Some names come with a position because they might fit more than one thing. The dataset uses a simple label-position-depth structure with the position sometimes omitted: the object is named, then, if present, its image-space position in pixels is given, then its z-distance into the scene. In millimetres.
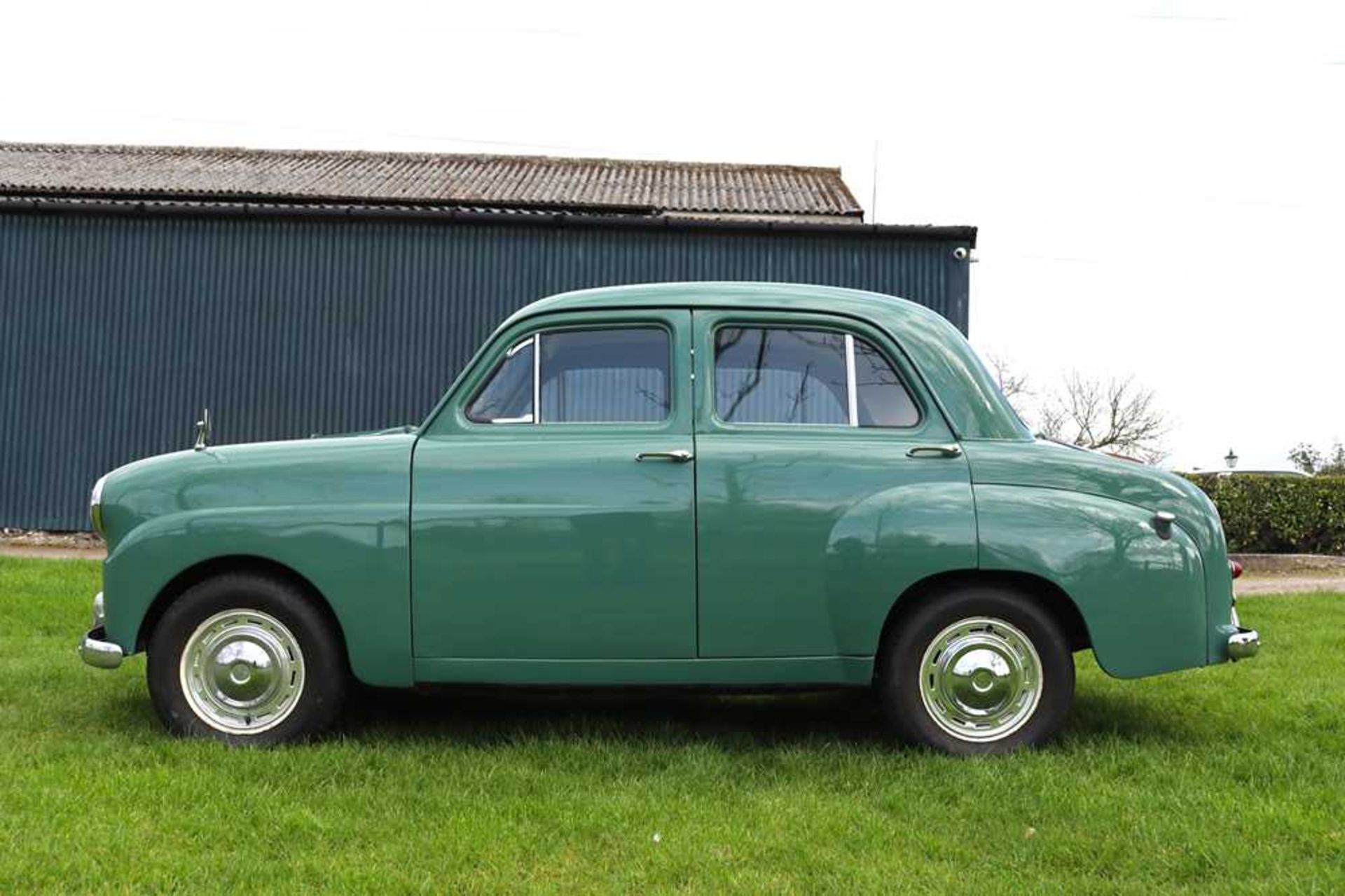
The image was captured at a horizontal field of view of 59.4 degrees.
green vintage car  4605
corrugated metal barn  14570
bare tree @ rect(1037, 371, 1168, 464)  39500
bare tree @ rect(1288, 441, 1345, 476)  47875
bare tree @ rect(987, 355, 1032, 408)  39969
